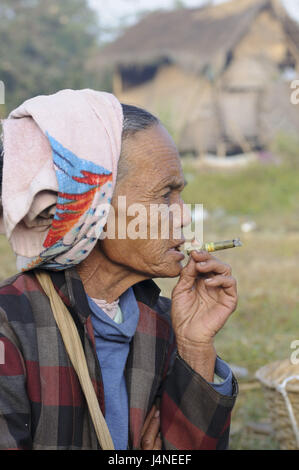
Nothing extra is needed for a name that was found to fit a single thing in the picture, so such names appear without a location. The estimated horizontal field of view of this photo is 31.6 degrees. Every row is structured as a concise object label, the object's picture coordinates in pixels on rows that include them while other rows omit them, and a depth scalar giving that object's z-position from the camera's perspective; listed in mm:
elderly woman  1649
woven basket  2566
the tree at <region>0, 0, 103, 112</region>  21406
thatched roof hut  15750
